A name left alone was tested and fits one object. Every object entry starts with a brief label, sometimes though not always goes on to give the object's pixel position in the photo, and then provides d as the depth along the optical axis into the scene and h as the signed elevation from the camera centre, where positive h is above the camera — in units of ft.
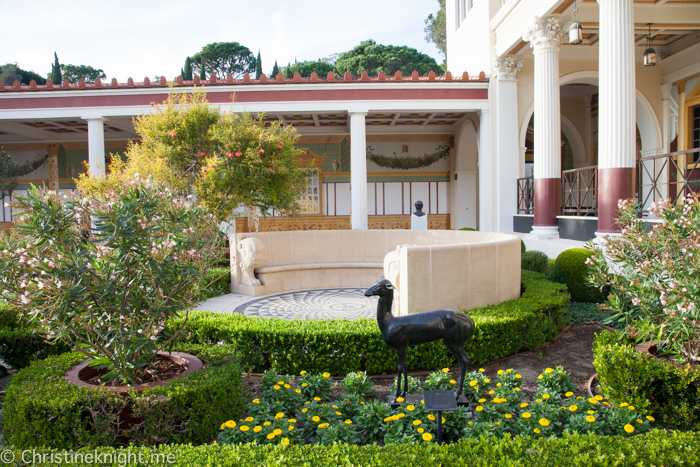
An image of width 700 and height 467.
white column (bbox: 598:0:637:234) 27.96 +6.74
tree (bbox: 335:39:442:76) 112.68 +40.18
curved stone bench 17.81 -2.37
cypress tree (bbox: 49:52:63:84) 76.52 +26.00
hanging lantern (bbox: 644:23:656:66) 37.47 +12.98
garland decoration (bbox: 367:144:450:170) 63.46 +8.22
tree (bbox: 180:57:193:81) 86.25 +29.15
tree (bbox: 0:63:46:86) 88.22 +30.93
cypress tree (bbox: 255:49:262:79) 87.45 +30.50
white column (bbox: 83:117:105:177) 45.06 +8.57
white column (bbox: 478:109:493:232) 46.26 +4.88
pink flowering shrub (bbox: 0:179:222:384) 10.39 -1.07
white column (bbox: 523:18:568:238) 36.96 +6.86
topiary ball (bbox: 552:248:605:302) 26.45 -3.56
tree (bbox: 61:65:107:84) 127.15 +43.82
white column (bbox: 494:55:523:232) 45.21 +7.23
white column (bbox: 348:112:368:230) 45.73 +4.80
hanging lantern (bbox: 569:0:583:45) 30.78 +12.41
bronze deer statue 11.42 -2.75
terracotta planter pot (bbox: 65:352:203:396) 10.23 -3.75
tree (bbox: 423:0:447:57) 112.16 +48.48
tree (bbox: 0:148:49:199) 57.06 +7.53
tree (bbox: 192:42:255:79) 140.56 +51.29
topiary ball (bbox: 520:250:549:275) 30.73 -3.18
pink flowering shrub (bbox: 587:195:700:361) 11.44 -1.75
